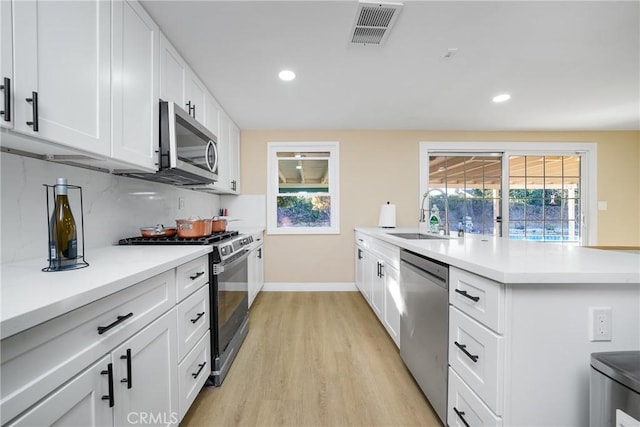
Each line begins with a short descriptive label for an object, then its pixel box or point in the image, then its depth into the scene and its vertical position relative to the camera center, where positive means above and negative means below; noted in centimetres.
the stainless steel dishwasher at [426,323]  130 -65
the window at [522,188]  397 +36
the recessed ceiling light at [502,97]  274 +124
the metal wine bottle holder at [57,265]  95 -21
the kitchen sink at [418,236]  233 -23
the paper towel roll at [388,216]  351 -6
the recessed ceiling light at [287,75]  226 +122
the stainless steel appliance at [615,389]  74 -53
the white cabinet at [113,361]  58 -46
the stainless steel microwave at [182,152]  169 +44
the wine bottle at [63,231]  96 -7
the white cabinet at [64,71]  89 +56
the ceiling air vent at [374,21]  152 +122
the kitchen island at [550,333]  92 -44
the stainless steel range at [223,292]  167 -58
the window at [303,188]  385 +36
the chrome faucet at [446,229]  238 -17
